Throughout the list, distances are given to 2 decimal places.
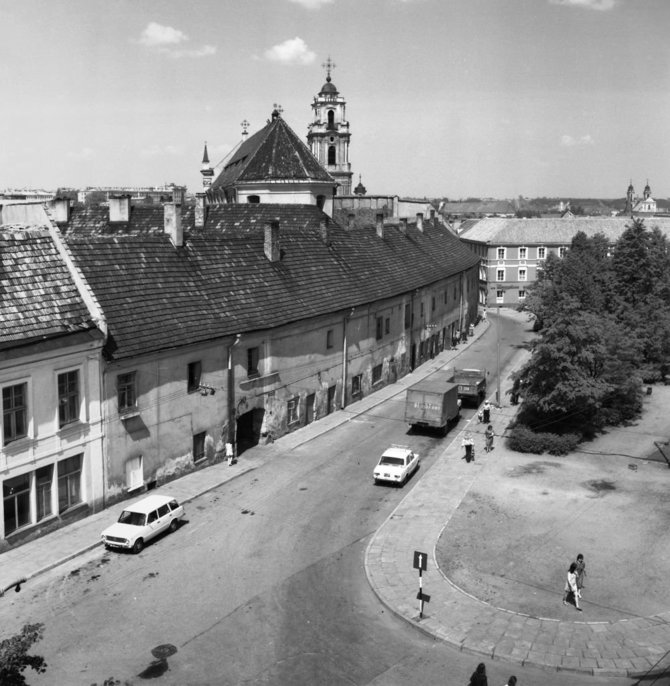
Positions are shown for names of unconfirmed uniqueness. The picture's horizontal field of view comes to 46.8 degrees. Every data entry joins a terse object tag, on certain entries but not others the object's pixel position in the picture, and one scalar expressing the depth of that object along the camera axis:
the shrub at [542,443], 34.91
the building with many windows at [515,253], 90.06
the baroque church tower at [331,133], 114.81
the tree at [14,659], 11.53
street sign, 20.27
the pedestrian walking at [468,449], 33.66
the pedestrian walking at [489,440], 35.50
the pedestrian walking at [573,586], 20.75
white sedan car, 30.36
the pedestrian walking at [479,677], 15.74
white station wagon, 23.95
